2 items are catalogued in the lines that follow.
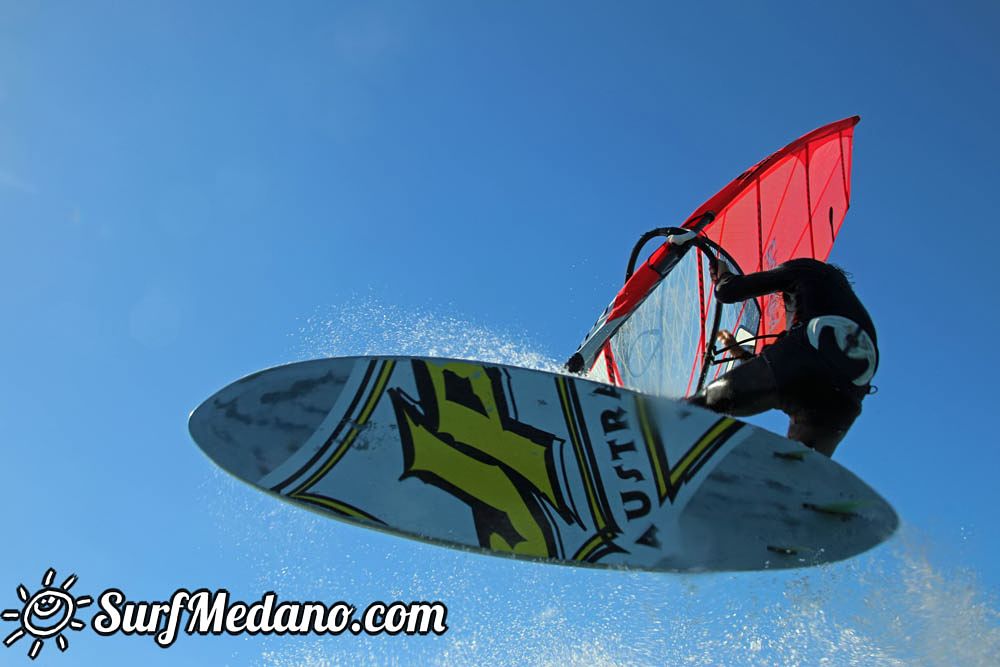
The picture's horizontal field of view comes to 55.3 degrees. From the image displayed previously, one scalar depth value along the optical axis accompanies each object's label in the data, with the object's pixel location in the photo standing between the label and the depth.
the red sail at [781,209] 10.69
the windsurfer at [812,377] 6.54
